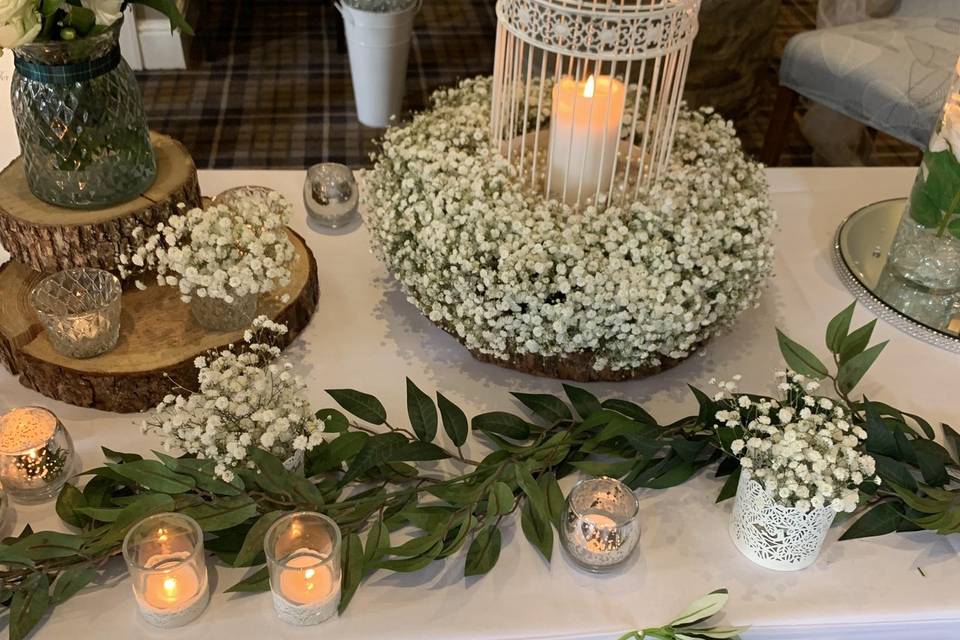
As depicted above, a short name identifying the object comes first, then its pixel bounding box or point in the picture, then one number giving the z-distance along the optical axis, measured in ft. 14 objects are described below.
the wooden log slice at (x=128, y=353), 3.38
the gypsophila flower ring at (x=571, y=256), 3.28
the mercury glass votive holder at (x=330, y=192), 4.47
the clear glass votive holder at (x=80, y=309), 3.30
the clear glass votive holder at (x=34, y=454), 3.01
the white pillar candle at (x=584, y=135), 3.50
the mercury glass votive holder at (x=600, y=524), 2.85
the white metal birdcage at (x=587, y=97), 3.29
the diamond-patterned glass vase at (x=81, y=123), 3.35
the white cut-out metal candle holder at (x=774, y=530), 2.80
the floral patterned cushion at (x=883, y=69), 6.41
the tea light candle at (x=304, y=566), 2.66
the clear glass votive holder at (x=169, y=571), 2.67
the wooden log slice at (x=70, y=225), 3.56
